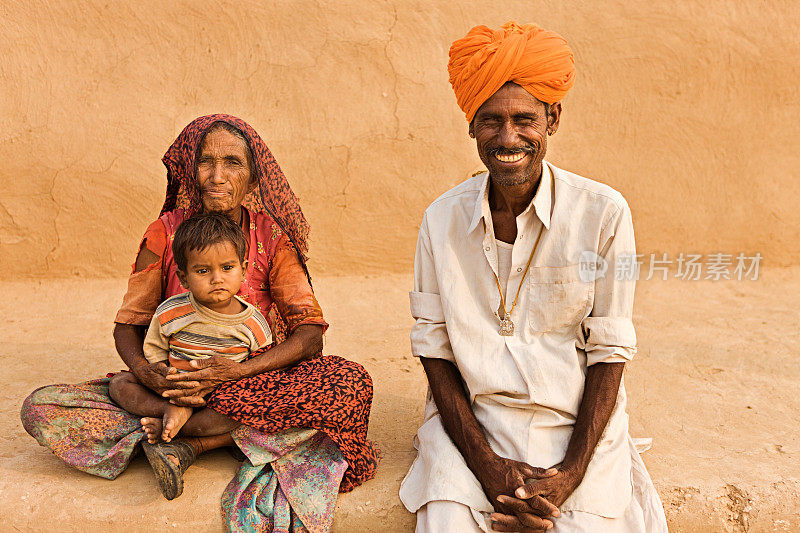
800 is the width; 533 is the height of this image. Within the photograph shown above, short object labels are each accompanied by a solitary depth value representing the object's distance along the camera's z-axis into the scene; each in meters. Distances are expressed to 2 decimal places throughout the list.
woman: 2.77
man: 2.52
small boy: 2.76
